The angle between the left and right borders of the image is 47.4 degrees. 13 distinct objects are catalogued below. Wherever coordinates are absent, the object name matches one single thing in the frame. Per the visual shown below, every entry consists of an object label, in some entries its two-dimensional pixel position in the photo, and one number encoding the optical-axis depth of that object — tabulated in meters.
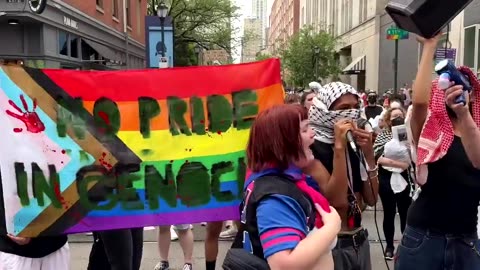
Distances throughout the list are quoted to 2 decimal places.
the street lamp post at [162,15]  16.34
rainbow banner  3.42
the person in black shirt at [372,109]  10.85
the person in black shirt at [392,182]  5.74
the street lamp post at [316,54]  37.38
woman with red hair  1.80
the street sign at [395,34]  16.08
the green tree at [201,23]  40.12
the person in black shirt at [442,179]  2.65
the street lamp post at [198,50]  44.21
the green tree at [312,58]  40.44
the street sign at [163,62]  15.73
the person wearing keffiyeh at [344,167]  2.85
